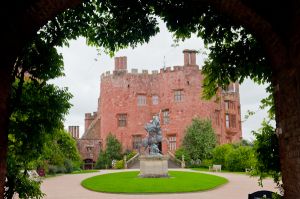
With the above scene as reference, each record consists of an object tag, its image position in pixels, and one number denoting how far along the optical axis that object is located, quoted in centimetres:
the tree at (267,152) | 772
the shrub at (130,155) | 4158
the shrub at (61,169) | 3232
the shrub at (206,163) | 3553
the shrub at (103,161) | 4259
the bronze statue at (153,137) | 2469
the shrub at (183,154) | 3865
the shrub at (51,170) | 3088
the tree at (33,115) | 773
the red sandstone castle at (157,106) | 4519
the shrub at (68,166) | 3362
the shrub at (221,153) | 3419
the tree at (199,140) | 3900
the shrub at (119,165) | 3856
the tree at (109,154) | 4272
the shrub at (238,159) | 3148
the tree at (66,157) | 2996
